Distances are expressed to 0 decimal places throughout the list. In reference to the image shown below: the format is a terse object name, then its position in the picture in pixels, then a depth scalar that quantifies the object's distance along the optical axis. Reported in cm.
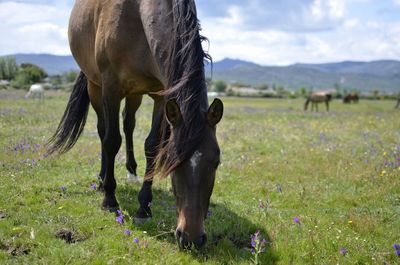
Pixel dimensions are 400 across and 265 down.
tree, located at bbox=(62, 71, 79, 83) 8295
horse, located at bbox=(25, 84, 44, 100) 3453
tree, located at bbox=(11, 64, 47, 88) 4924
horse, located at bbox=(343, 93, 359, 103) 6750
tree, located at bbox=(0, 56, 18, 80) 4698
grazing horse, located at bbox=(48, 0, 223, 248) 409
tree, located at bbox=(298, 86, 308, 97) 10009
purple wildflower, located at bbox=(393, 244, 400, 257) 451
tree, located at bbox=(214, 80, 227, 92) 12185
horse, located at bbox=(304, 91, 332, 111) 4538
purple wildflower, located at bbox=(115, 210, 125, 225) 509
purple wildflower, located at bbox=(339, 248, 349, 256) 456
